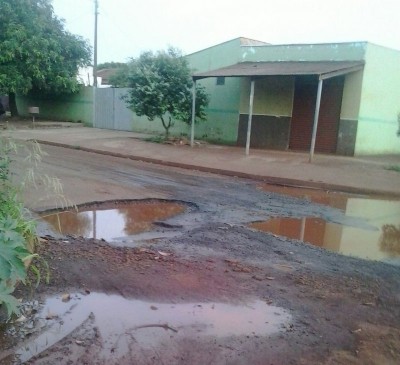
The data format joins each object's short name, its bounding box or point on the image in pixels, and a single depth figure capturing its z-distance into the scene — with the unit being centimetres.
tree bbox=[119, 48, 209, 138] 1659
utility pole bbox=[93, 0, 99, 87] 2825
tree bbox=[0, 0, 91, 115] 2280
